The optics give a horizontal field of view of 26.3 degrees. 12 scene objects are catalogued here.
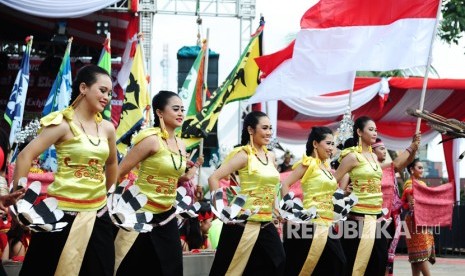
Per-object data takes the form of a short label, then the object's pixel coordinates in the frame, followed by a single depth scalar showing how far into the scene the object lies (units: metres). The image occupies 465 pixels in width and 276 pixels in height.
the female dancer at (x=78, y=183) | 6.03
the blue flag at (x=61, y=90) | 14.06
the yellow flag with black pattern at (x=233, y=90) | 12.91
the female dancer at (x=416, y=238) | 12.24
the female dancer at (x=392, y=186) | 9.98
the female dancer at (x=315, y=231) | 9.09
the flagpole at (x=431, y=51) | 10.28
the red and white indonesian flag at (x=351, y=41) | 11.30
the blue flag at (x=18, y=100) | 13.52
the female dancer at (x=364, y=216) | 9.47
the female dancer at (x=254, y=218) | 7.91
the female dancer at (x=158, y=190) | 6.96
